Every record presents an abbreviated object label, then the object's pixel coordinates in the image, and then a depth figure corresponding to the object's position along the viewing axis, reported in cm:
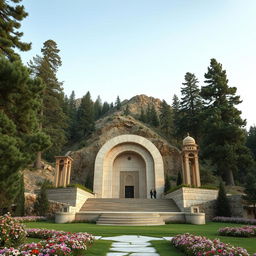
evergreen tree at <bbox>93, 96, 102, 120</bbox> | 7174
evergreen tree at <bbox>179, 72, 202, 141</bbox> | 3374
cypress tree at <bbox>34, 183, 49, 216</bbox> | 1545
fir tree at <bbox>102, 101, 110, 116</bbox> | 8083
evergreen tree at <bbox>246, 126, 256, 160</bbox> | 3969
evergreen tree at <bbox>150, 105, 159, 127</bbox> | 5159
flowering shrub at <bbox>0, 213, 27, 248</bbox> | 490
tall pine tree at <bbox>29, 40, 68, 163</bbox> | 2853
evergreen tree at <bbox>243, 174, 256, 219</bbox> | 1483
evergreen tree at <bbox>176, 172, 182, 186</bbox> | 2521
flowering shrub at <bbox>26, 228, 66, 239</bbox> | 711
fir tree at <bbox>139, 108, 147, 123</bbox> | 5581
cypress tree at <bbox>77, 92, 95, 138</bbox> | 4503
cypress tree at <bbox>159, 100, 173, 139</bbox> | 4659
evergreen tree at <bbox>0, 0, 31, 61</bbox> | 1105
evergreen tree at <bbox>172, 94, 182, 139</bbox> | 4258
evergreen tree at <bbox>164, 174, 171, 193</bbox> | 2482
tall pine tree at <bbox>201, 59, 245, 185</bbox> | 2383
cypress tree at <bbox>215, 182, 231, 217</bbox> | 1609
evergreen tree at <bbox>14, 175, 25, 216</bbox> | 1478
